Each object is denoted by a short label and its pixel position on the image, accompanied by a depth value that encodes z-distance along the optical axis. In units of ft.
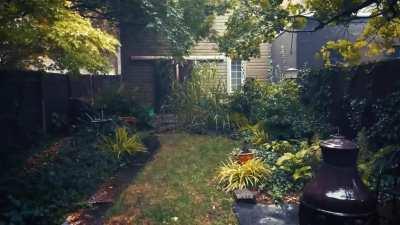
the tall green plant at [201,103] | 34.50
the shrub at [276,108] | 26.35
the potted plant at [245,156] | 20.88
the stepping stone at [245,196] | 16.85
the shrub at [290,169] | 18.04
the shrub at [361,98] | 17.83
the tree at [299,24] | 20.89
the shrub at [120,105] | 33.42
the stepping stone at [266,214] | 14.67
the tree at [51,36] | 15.67
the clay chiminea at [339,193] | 10.18
